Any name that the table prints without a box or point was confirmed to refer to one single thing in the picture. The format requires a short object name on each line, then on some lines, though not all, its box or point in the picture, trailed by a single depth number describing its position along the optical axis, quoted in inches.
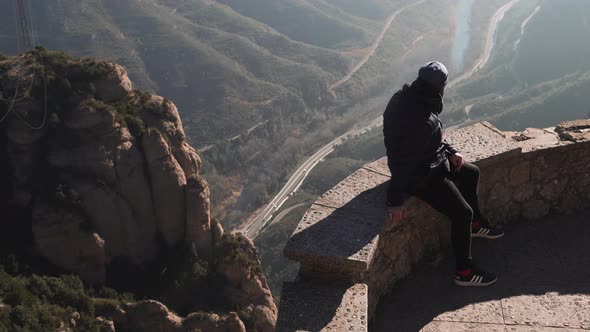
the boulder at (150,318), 877.8
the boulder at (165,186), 1090.7
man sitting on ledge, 164.6
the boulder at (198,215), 1115.9
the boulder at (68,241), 1020.5
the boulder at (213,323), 880.9
